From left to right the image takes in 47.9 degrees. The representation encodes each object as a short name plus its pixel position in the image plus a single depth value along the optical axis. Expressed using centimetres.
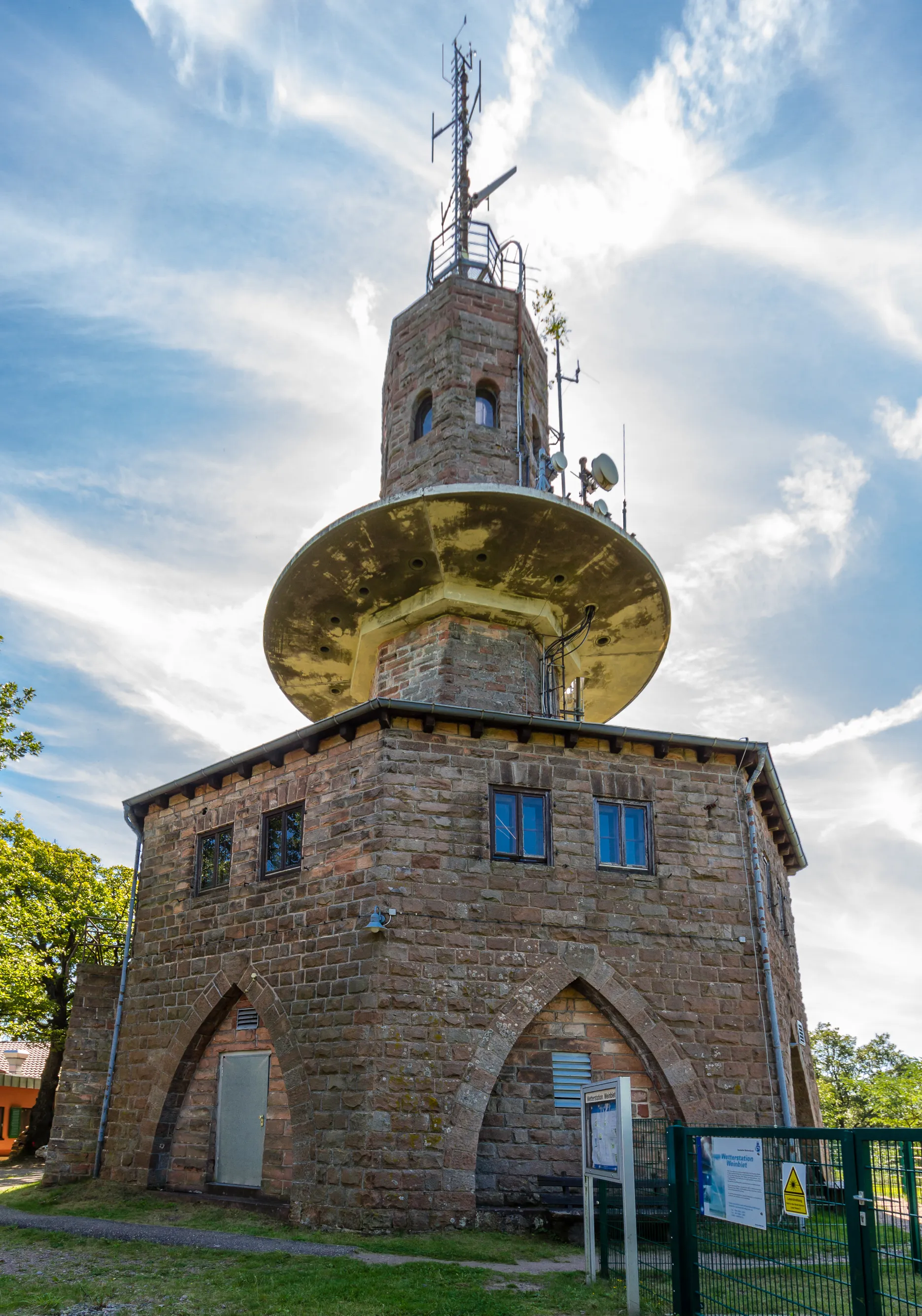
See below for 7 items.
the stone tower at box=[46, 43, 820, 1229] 1159
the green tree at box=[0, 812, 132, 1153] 2317
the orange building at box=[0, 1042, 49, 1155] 3036
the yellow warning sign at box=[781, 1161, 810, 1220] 580
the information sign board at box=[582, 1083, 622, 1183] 791
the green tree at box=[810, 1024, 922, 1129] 4188
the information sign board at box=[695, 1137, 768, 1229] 629
